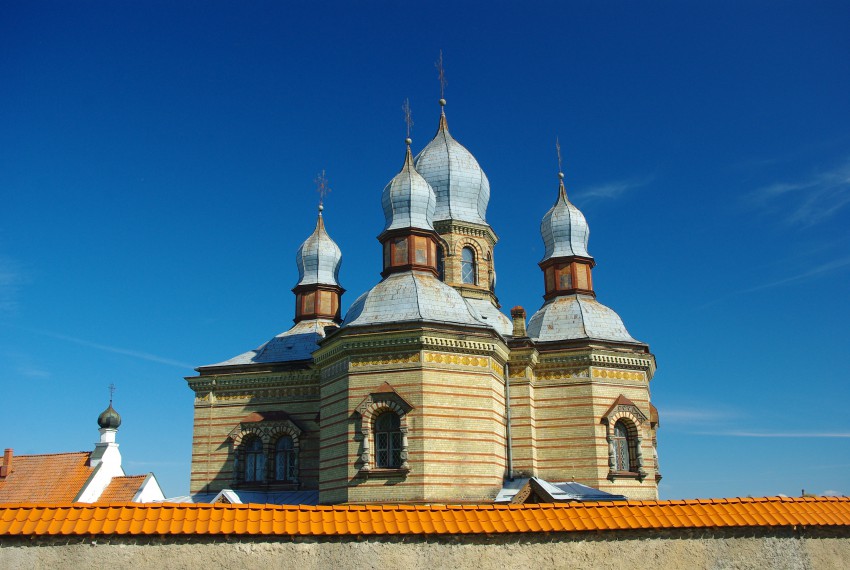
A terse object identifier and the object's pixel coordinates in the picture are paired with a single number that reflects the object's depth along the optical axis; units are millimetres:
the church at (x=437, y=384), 18500
